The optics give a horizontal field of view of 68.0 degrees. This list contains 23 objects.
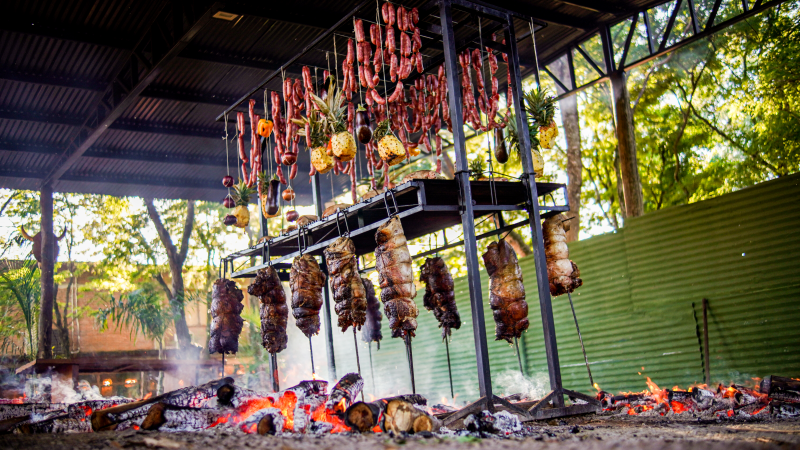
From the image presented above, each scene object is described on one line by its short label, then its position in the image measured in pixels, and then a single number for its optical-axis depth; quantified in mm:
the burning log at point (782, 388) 6078
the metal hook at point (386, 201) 6074
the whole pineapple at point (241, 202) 9430
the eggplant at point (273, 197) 8414
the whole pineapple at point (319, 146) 7168
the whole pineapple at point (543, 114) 7227
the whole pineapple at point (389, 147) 6504
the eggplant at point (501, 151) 7211
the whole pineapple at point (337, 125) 6629
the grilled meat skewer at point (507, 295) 6477
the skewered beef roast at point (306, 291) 7156
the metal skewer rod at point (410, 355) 6770
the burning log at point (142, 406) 4910
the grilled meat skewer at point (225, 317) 8633
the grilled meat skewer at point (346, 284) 6457
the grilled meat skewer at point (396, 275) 6027
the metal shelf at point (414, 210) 6004
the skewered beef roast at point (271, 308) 8070
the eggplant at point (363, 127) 6500
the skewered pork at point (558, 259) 6512
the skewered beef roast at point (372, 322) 8623
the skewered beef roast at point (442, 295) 7531
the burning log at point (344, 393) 5150
